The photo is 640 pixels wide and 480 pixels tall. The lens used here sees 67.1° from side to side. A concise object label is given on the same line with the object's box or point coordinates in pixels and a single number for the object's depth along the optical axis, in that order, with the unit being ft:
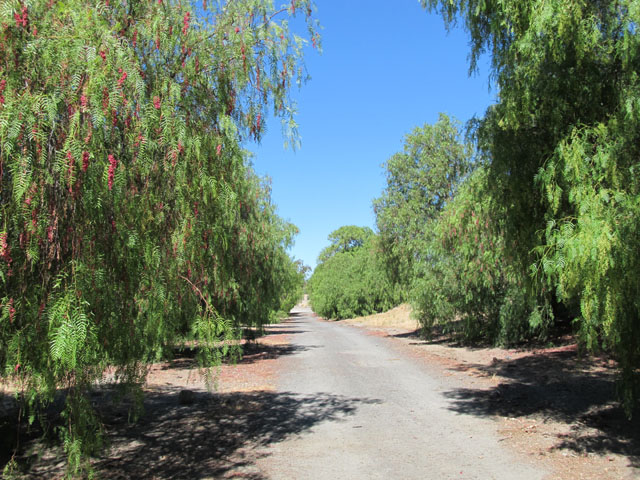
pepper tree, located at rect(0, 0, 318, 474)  11.36
